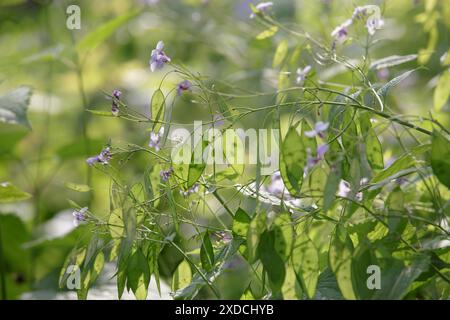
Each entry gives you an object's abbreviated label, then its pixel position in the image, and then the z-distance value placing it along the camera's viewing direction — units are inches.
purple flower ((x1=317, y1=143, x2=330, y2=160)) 48.2
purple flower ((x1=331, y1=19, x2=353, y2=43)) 57.6
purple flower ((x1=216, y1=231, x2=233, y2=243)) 54.5
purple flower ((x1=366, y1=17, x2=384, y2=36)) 56.9
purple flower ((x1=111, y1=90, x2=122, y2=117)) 52.3
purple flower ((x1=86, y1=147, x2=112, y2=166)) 52.4
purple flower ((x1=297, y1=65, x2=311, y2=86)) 56.2
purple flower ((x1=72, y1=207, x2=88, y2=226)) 52.8
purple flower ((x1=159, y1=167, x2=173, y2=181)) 52.3
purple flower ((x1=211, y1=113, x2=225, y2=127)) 51.6
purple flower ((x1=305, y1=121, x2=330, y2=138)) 48.3
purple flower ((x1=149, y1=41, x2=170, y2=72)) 53.2
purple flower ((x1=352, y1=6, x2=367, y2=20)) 57.1
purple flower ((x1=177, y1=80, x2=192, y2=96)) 53.2
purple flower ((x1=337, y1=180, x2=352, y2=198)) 57.1
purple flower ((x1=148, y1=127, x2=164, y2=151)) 53.3
